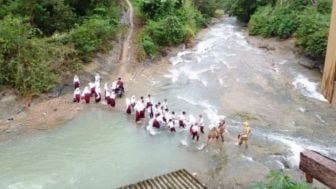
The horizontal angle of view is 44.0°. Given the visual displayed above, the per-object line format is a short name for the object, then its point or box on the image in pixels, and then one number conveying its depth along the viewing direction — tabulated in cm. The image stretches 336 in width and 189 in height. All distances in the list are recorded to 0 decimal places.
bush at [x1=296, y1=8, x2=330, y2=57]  2553
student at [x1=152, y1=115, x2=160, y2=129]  1762
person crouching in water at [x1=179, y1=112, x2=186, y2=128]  1767
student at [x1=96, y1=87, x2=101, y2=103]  2000
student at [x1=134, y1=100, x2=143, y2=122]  1833
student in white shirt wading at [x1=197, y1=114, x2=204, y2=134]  1725
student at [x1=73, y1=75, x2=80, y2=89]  2102
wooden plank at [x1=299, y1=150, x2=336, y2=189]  894
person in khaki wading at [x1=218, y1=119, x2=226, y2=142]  1639
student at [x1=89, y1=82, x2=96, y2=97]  2017
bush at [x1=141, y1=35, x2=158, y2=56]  2694
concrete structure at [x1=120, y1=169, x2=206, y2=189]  1247
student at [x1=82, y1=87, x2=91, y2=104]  1978
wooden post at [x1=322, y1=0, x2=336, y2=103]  239
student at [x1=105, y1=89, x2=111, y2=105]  1984
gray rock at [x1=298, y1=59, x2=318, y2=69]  2639
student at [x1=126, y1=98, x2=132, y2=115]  1904
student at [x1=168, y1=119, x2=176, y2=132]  1742
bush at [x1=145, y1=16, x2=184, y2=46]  2851
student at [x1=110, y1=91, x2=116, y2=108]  1977
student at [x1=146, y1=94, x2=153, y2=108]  1883
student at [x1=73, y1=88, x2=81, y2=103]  1983
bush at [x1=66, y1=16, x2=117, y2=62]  2322
